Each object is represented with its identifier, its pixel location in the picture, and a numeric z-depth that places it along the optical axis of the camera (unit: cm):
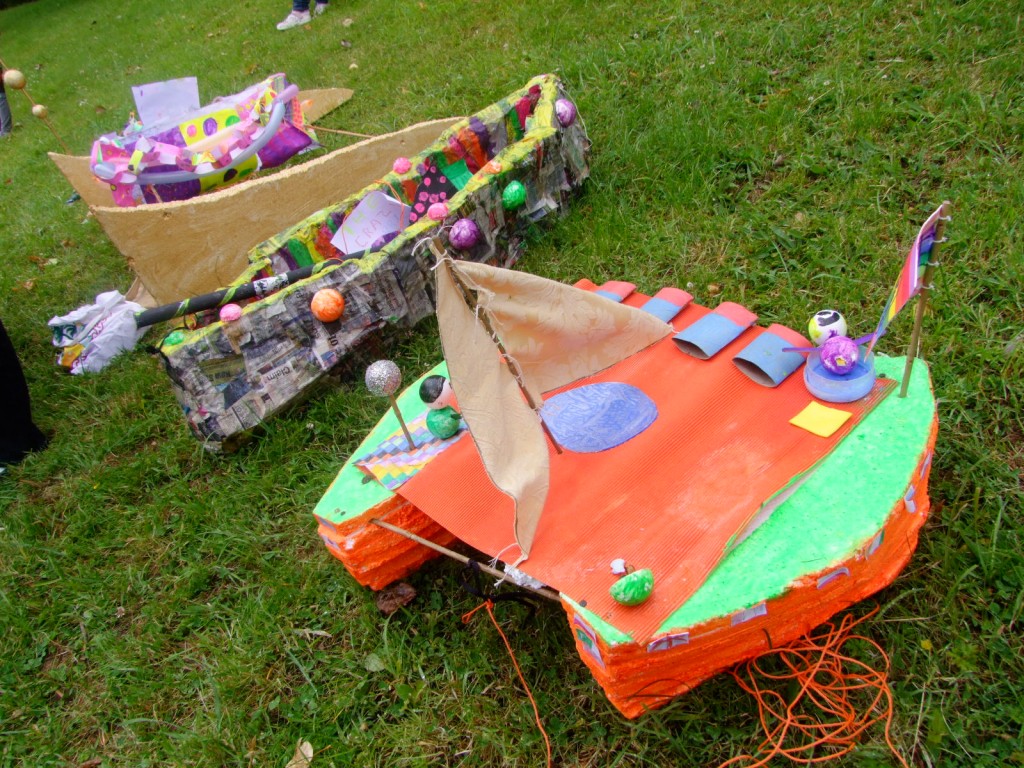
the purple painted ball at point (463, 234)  307
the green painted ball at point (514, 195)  327
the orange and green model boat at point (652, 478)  161
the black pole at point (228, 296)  296
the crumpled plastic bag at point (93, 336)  373
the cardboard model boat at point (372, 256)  287
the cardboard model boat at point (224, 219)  368
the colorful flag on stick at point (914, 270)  156
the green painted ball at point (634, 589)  156
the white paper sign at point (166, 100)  450
